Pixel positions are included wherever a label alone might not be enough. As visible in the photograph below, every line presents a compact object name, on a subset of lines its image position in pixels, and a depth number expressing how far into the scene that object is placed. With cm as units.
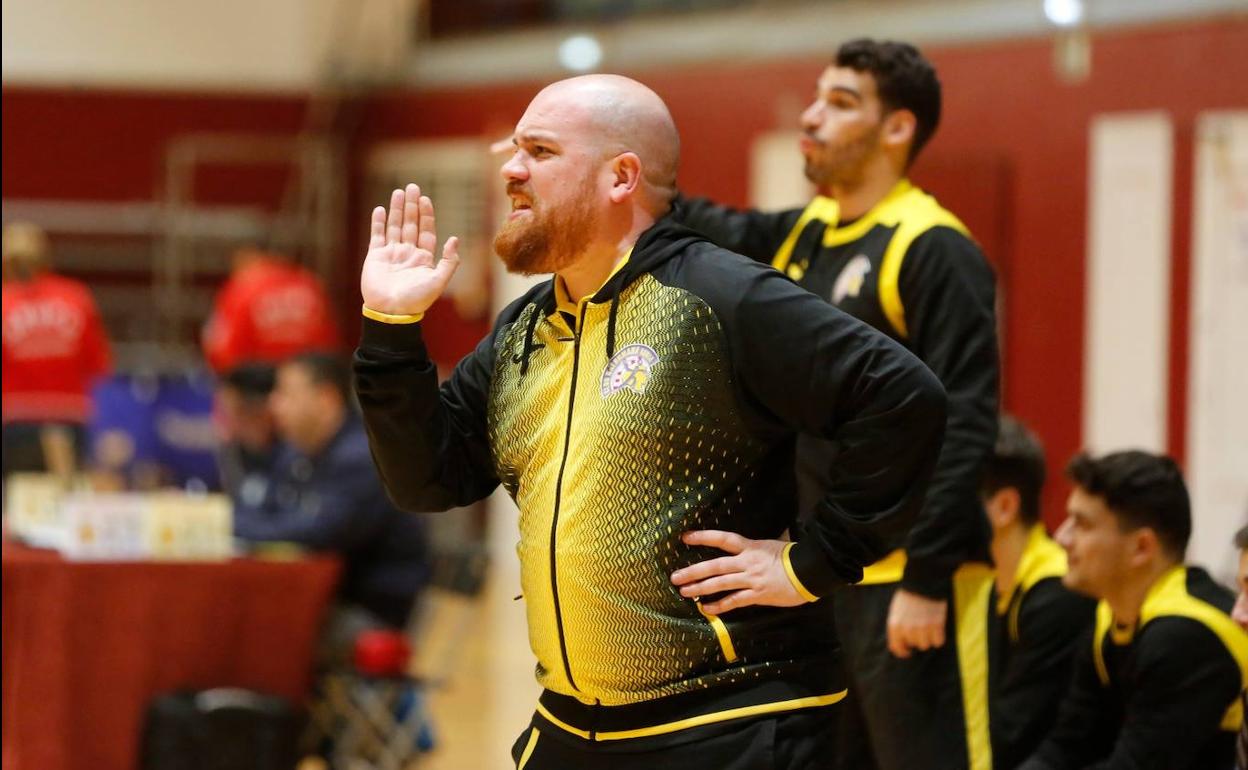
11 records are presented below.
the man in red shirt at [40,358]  1997
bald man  584
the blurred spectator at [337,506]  1314
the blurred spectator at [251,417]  1836
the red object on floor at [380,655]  1262
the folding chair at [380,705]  1264
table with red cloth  1185
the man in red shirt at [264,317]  2422
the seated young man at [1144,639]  769
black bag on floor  1208
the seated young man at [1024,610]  875
